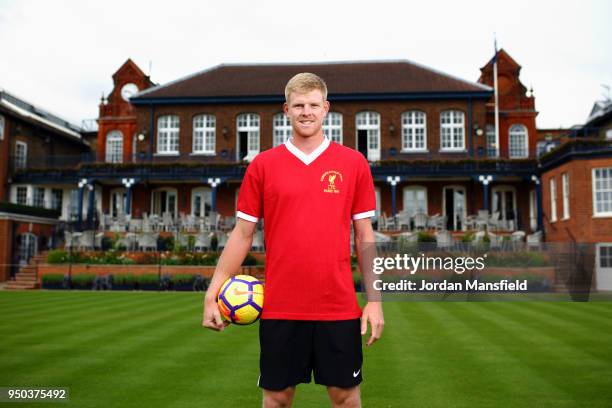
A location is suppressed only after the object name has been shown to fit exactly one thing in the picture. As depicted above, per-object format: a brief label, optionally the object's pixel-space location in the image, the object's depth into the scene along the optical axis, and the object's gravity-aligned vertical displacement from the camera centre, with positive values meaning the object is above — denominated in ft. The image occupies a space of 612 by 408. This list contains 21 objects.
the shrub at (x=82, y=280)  65.16 -5.07
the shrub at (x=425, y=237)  70.85 -0.04
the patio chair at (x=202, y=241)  71.67 -0.52
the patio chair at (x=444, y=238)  63.72 -0.16
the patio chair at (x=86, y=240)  74.79 -0.39
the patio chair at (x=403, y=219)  81.64 +2.62
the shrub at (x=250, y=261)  68.32 -3.00
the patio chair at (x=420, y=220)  80.79 +2.44
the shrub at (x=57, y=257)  70.90 -2.55
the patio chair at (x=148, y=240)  73.48 -0.40
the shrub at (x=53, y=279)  67.10 -5.07
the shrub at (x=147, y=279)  64.23 -4.88
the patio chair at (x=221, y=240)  72.64 -0.40
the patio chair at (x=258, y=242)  70.78 -0.68
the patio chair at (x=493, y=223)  80.64 +2.00
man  9.95 -0.35
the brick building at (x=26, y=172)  84.38 +11.92
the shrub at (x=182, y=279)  63.82 -4.85
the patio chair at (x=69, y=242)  73.63 -0.64
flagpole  93.25 +23.09
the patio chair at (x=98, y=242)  78.12 -0.69
